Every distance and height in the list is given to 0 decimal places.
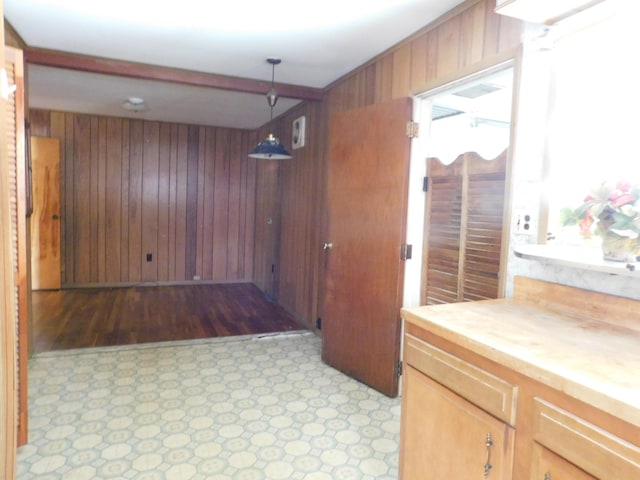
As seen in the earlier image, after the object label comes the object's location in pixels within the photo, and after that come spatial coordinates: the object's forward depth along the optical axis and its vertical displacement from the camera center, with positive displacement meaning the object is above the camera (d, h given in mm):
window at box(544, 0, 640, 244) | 1502 +413
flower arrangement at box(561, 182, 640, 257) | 1344 +8
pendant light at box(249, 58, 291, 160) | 3613 +506
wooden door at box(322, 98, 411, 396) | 2709 -243
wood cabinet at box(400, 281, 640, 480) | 938 -479
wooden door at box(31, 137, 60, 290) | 5445 -286
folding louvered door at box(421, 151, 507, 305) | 2158 -106
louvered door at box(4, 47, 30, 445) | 1936 -65
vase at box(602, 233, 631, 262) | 1380 -105
